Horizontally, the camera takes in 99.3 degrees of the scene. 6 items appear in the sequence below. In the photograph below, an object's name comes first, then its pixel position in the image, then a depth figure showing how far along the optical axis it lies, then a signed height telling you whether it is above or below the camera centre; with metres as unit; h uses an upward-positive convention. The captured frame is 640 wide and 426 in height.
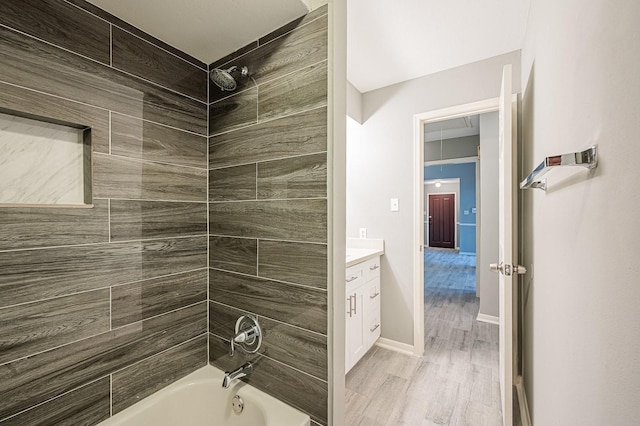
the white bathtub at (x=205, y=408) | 1.17 -0.89
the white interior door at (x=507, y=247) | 1.44 -0.20
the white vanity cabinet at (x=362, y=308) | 2.08 -0.81
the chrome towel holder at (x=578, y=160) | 0.62 +0.12
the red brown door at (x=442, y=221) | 8.80 -0.28
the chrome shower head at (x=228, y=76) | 1.32 +0.67
